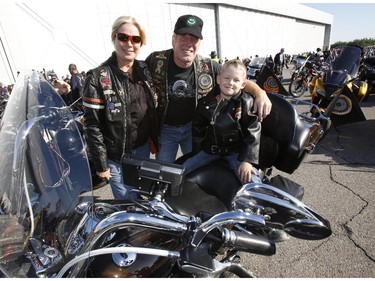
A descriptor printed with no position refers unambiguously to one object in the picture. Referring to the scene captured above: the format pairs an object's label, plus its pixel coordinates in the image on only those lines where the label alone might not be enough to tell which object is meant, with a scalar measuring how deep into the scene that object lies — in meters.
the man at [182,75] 2.07
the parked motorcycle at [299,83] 9.73
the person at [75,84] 6.72
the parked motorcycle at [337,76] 5.48
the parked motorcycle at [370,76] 8.15
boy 1.85
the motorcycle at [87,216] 1.00
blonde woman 1.90
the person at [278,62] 15.58
